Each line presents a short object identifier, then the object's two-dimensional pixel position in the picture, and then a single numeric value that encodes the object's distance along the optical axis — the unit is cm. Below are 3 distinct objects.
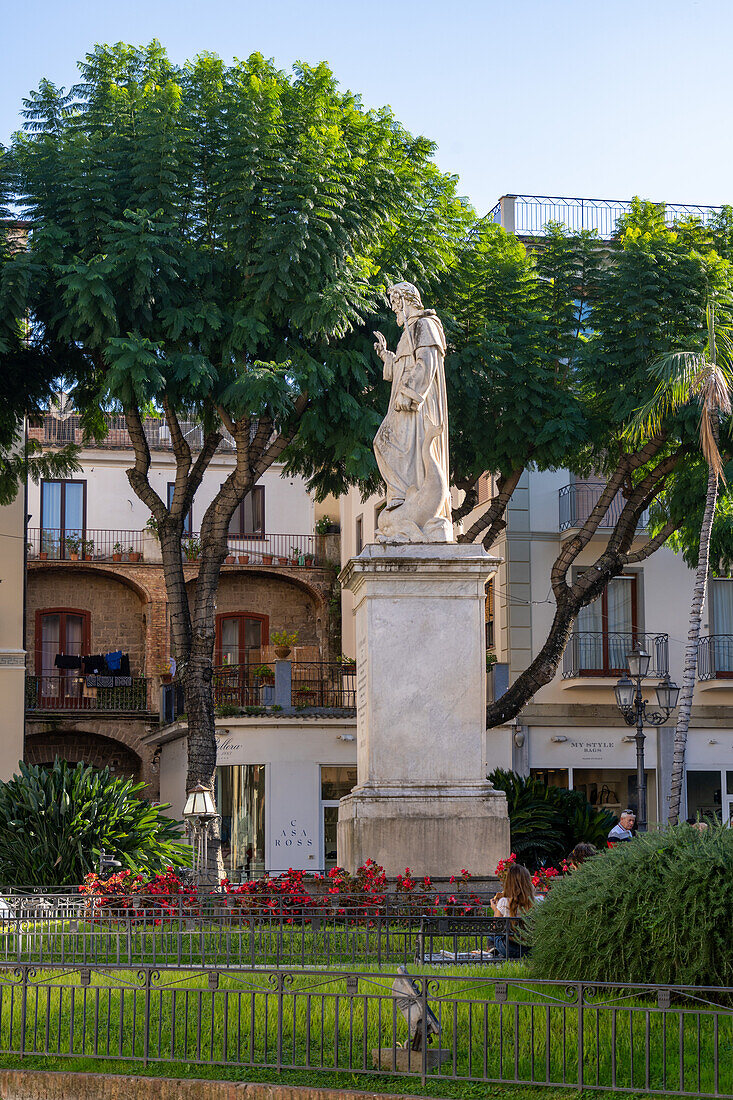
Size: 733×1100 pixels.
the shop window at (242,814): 3297
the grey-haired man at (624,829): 2005
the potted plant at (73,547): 4288
